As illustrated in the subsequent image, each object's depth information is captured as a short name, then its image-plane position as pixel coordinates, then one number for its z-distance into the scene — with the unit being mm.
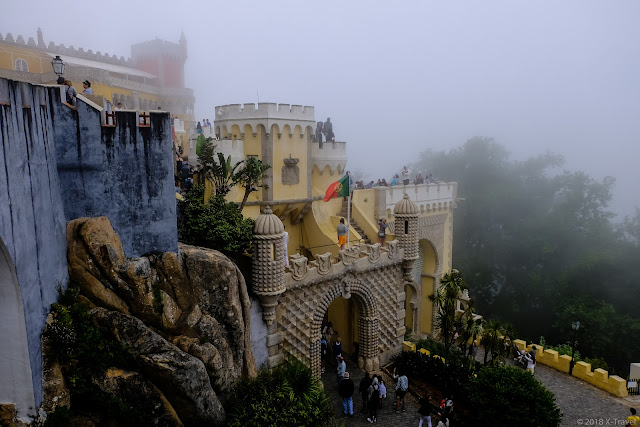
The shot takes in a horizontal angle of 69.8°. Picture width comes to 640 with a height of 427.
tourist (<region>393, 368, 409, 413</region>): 17094
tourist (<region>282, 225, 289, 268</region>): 16422
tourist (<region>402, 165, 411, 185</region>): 28497
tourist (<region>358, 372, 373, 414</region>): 16797
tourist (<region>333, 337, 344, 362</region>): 19828
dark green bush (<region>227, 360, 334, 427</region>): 12711
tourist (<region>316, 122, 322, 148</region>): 23166
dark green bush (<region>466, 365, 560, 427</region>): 14391
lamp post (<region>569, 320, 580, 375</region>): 21278
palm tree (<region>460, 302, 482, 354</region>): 18731
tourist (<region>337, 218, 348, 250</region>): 20345
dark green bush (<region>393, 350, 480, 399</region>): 18109
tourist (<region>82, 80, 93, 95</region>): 14133
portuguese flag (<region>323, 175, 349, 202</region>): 19594
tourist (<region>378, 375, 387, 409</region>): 16803
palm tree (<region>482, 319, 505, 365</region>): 18181
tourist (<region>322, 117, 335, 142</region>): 24562
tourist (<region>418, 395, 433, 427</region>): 15328
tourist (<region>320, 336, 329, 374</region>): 20266
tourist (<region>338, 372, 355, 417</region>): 16578
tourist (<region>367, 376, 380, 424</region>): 16328
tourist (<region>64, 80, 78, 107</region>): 11273
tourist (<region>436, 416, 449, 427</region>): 14891
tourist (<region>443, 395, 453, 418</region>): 15598
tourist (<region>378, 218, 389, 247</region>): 23094
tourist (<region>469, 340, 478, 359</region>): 20936
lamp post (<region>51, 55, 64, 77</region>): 11055
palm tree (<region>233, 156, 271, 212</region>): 17453
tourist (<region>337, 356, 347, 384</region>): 18234
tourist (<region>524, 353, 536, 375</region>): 21062
